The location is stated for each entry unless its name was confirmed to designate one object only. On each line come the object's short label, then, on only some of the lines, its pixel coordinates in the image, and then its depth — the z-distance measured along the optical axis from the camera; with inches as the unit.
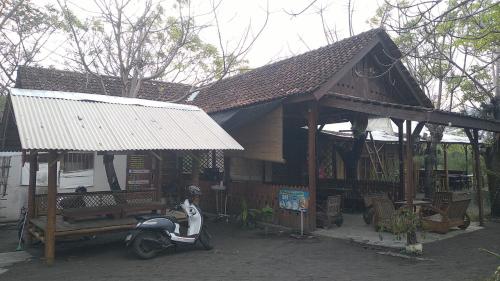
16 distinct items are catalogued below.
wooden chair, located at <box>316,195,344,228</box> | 370.3
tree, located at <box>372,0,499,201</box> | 427.8
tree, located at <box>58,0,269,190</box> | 504.4
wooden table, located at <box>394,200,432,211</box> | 347.9
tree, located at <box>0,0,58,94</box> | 466.9
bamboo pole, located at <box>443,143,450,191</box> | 653.3
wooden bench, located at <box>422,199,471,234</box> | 348.3
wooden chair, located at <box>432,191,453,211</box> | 373.5
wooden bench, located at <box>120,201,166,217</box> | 314.0
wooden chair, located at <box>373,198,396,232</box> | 353.4
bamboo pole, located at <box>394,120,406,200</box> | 450.3
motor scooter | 271.1
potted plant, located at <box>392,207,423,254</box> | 277.0
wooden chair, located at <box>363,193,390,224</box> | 390.3
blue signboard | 347.6
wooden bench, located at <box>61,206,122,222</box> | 286.4
